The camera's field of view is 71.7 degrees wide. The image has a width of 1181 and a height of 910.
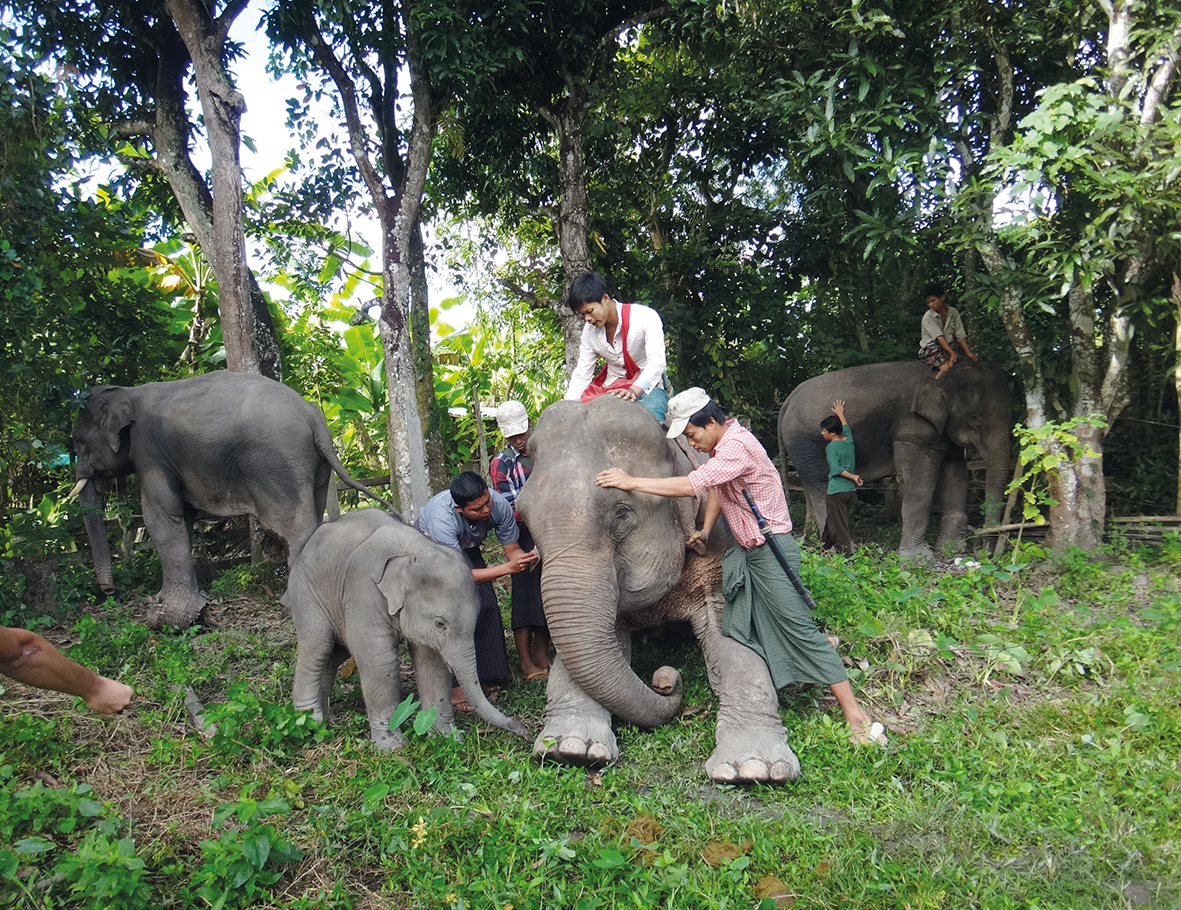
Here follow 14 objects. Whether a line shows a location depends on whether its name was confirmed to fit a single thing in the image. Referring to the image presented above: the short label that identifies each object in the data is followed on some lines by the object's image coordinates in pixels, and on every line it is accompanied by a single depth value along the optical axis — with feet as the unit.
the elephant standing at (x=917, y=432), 25.54
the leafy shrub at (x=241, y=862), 9.66
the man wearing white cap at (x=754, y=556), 13.84
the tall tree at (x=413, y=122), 27.14
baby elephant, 13.80
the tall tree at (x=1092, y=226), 17.90
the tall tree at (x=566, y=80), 29.68
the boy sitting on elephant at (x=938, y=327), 26.84
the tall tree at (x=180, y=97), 24.71
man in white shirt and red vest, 16.76
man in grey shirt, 15.33
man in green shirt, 26.48
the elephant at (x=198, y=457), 21.26
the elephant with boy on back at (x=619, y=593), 13.30
